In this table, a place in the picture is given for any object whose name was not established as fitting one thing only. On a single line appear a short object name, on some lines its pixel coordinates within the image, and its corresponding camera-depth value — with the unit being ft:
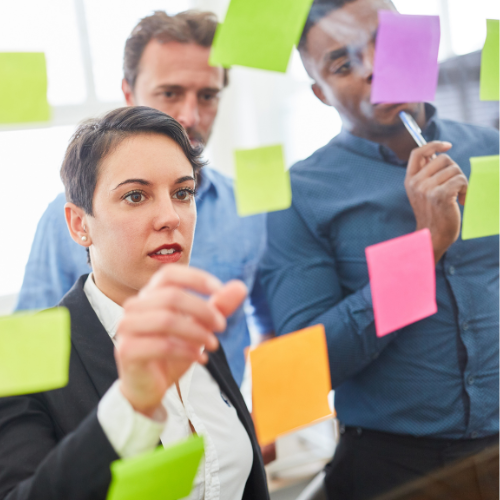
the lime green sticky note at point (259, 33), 2.03
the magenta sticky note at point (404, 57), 2.67
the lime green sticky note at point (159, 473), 1.51
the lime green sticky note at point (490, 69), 3.01
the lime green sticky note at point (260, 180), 2.24
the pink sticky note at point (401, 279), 2.70
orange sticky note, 2.31
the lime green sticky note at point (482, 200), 2.96
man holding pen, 2.76
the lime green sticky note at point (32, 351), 1.58
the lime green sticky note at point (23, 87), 1.63
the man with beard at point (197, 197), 2.15
